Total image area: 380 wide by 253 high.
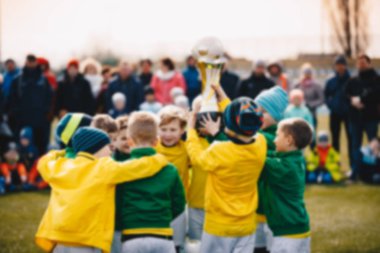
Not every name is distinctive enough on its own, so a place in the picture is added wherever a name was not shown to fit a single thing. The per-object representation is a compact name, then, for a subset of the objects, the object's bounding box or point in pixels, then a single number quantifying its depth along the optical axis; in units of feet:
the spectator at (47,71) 38.22
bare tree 112.57
